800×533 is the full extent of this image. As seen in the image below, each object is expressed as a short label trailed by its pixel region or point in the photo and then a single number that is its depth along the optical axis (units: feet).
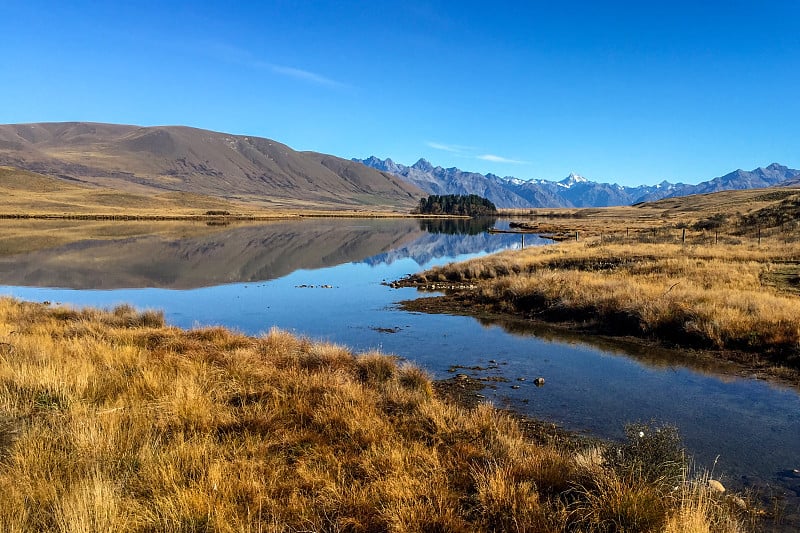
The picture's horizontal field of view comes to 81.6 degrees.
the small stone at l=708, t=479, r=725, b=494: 20.97
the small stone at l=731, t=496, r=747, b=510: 20.45
